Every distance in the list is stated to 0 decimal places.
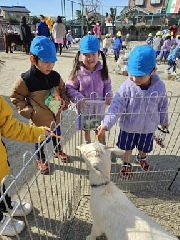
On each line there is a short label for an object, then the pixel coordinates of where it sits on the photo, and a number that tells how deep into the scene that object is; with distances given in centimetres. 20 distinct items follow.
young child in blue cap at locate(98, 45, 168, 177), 177
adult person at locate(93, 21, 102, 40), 1195
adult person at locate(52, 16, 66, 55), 853
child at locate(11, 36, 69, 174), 187
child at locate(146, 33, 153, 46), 1124
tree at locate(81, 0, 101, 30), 1493
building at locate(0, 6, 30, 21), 3420
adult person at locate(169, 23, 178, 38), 1007
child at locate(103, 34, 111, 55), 987
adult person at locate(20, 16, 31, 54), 858
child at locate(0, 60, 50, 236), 145
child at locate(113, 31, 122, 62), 875
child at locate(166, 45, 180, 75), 677
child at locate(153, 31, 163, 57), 974
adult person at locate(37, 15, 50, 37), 805
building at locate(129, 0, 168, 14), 3496
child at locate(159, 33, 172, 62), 907
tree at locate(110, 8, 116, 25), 2220
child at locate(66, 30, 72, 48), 1238
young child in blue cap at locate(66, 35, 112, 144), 217
